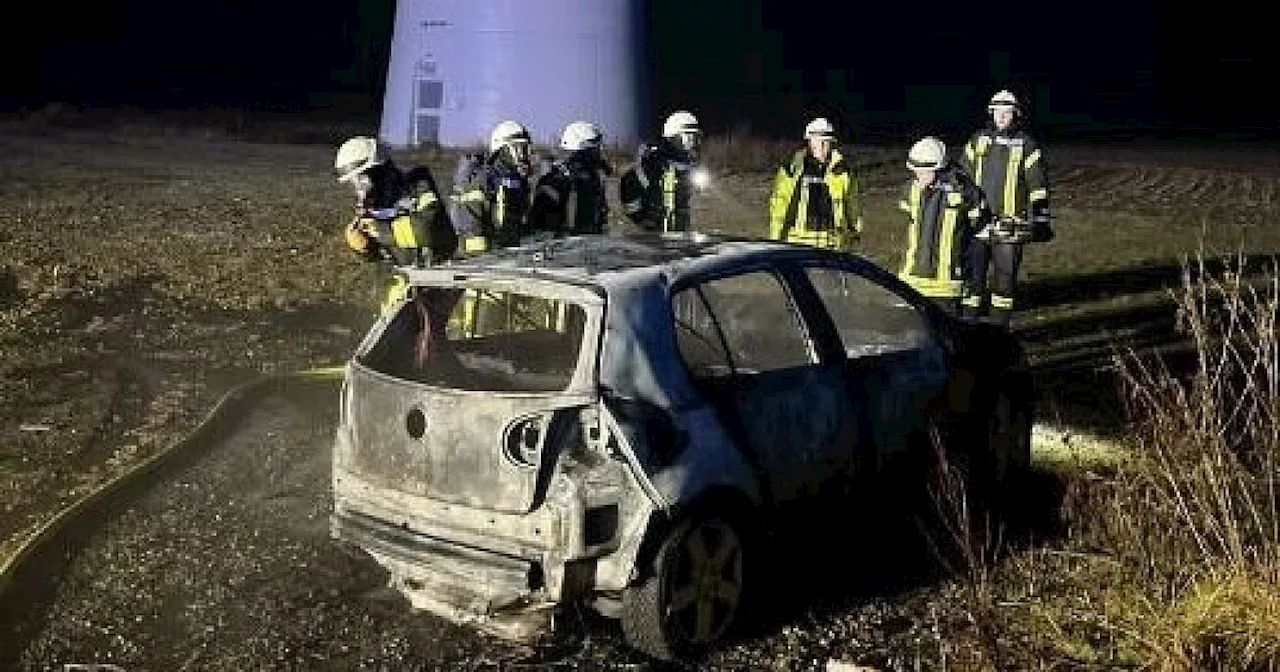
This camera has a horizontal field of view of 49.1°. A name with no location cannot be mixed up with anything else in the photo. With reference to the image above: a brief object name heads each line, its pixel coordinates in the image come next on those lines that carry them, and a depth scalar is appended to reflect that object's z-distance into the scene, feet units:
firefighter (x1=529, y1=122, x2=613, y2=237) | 29.40
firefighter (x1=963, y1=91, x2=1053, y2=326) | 28.73
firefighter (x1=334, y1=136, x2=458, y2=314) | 24.44
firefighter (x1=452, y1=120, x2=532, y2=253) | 27.73
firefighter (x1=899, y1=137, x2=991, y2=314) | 26.04
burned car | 14.90
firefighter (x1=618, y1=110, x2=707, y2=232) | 31.42
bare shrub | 14.10
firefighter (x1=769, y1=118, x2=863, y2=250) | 29.37
